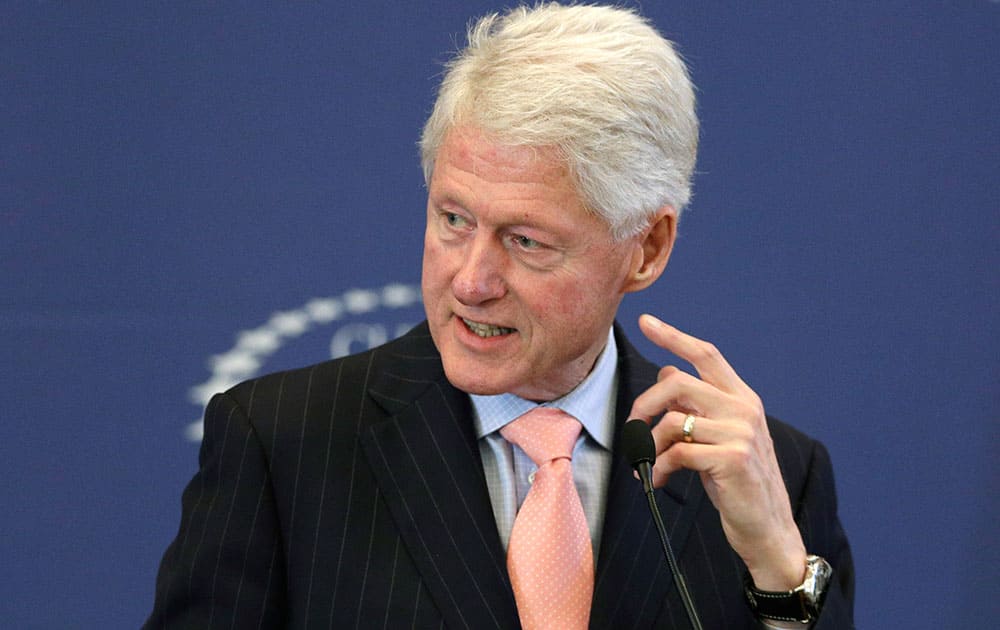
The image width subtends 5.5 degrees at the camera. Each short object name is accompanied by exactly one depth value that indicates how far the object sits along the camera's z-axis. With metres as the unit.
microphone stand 7.64
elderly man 7.73
